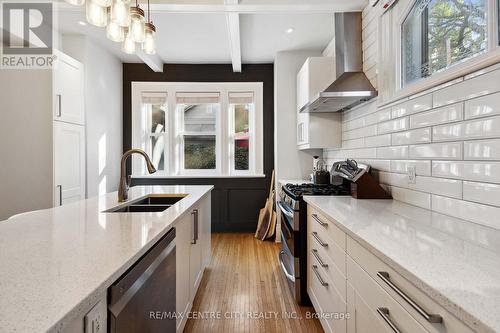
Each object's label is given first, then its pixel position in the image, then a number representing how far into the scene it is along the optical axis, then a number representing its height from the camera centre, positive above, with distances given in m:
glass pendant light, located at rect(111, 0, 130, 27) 1.45 +0.87
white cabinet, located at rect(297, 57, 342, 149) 2.94 +0.57
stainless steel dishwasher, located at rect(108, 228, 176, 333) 0.79 -0.47
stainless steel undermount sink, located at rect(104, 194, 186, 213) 1.81 -0.31
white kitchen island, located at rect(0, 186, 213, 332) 0.54 -0.29
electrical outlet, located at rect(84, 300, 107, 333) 0.66 -0.41
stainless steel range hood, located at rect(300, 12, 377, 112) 2.16 +0.84
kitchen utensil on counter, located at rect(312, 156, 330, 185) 2.80 -0.14
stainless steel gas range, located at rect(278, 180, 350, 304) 2.10 -0.61
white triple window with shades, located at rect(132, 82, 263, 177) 4.30 +0.64
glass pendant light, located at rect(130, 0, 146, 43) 1.64 +0.91
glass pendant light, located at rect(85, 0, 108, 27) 1.45 +0.87
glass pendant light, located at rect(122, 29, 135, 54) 1.75 +0.85
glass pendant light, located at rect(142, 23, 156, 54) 1.80 +0.88
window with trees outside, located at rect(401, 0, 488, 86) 1.25 +0.74
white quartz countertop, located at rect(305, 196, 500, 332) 0.59 -0.30
